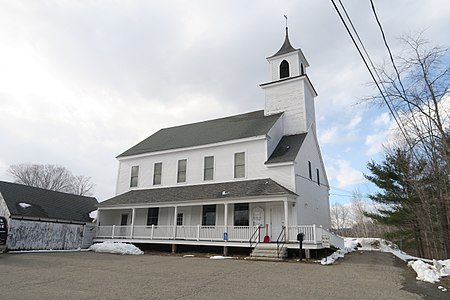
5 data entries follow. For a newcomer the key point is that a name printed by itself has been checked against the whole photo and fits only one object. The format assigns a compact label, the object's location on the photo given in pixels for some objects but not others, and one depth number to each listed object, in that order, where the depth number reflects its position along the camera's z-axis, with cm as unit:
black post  1379
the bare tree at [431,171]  1079
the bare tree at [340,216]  6894
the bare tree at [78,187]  6550
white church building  1664
